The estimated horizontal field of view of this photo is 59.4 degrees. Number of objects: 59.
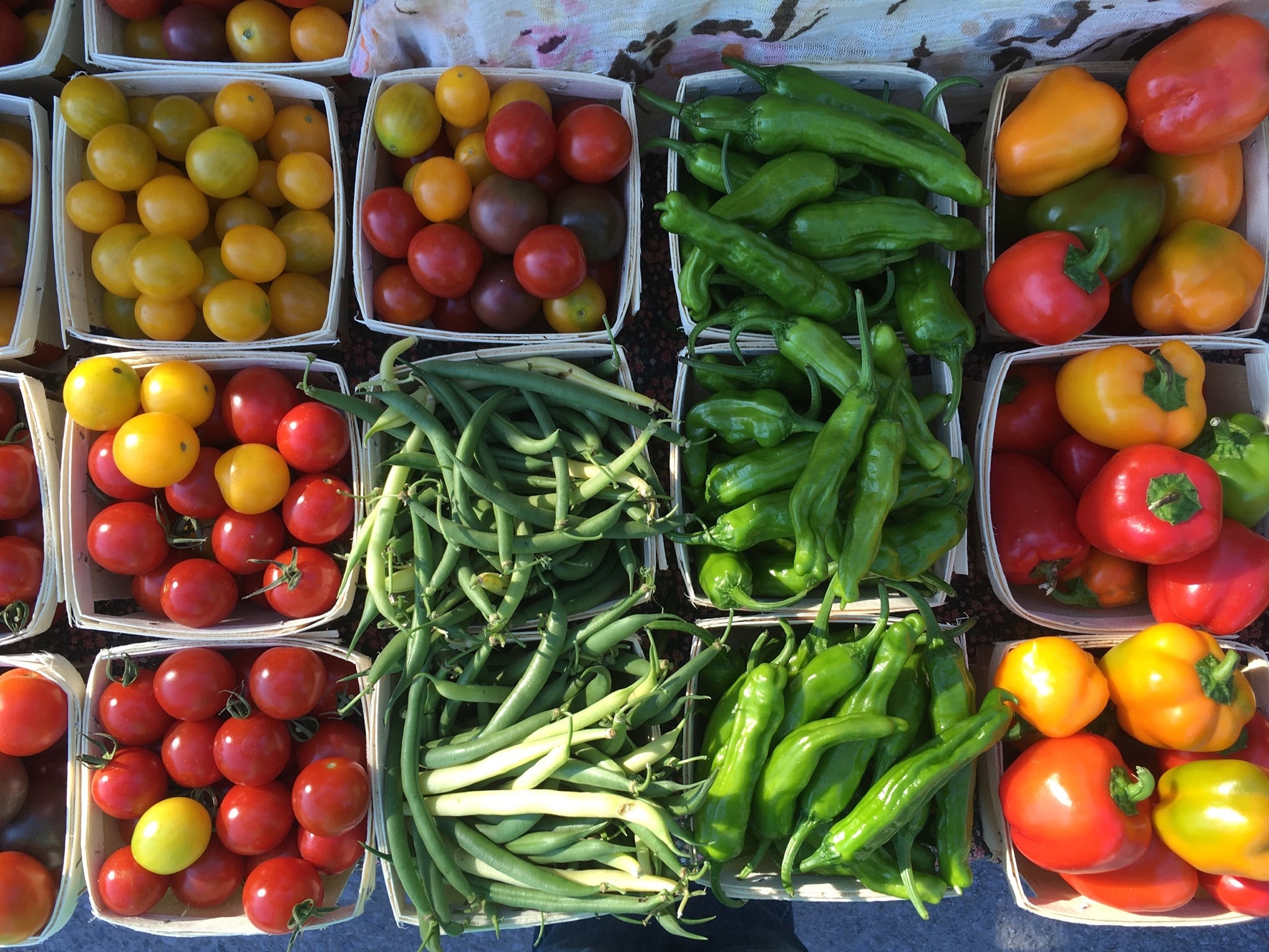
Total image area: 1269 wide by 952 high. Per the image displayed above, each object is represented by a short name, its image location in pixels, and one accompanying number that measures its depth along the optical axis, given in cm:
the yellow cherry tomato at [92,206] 50
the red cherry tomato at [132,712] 52
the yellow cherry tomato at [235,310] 50
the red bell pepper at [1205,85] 49
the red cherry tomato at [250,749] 51
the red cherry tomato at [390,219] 51
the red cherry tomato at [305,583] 51
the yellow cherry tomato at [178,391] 50
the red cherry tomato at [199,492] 51
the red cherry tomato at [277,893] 50
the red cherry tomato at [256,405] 51
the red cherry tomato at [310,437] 50
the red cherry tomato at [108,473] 51
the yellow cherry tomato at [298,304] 52
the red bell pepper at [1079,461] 53
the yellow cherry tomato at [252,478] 50
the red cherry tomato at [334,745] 53
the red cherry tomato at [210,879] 52
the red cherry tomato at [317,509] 50
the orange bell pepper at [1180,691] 49
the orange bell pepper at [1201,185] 52
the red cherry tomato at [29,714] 51
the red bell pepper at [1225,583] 50
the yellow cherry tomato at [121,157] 50
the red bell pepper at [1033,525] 52
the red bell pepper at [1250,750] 51
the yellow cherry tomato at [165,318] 51
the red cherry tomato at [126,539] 50
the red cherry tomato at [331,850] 52
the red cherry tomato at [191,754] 52
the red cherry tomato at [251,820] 51
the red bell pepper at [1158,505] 48
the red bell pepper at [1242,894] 51
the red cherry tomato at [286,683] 51
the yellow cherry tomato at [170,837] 50
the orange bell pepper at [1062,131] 50
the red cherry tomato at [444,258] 50
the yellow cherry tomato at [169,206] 50
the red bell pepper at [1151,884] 51
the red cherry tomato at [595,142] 51
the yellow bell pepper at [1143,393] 50
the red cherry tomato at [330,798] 50
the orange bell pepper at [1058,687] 50
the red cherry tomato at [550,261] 49
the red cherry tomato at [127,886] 51
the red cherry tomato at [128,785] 51
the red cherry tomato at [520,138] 50
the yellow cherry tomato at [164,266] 49
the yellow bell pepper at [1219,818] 48
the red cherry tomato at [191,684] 51
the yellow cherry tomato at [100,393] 50
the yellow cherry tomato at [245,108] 51
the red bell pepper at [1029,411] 54
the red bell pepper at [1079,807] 49
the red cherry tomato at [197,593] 50
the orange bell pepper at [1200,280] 50
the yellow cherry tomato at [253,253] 50
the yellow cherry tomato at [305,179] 51
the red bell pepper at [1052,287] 49
